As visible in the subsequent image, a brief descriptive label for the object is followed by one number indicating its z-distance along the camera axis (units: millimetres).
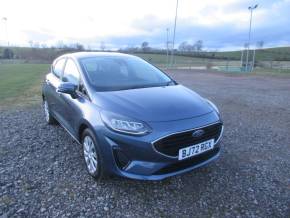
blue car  2814
